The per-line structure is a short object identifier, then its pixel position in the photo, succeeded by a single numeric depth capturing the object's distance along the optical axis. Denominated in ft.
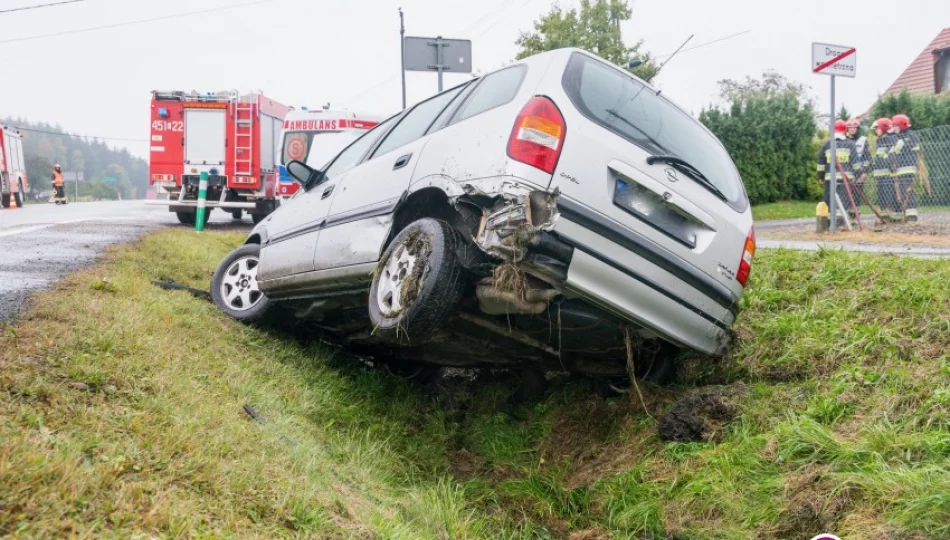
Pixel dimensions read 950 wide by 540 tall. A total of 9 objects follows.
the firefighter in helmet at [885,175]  41.55
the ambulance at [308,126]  52.39
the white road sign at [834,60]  33.19
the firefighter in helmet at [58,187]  107.04
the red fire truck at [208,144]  55.88
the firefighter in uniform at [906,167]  40.27
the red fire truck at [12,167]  88.12
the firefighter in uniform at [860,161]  43.52
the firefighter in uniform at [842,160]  43.34
